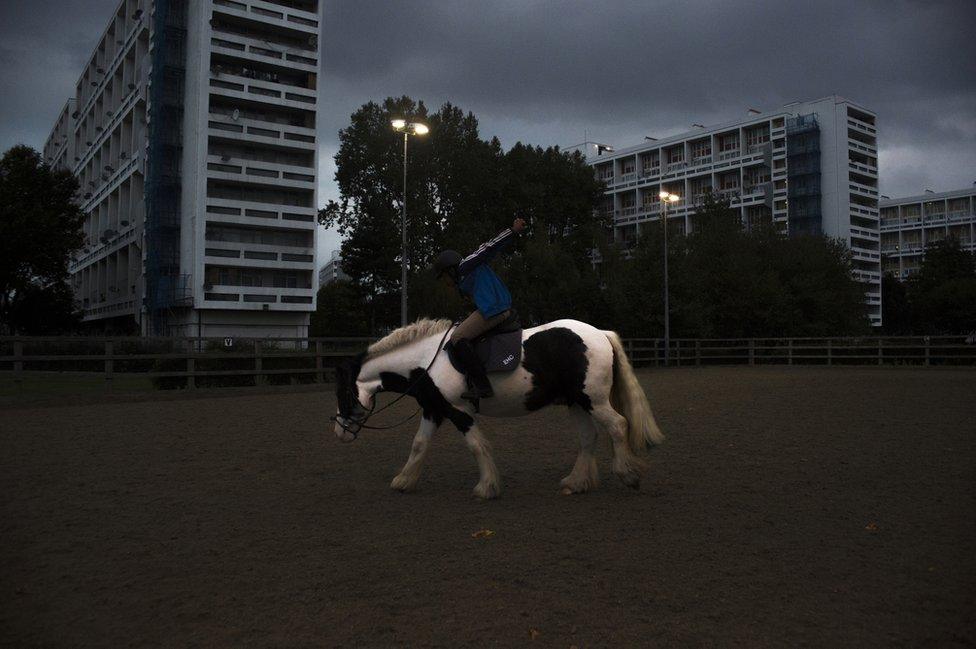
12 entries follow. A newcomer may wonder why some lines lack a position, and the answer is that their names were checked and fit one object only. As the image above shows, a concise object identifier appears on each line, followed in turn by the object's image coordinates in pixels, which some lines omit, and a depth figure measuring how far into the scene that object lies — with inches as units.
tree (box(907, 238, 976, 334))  1993.1
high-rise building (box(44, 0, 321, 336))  1720.0
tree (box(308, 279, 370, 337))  1812.3
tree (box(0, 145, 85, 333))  1366.9
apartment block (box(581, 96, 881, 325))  2461.9
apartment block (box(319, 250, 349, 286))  5974.4
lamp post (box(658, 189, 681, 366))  1163.9
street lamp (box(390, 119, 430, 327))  771.4
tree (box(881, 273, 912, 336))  2620.6
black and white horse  234.4
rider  229.3
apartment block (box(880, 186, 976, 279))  3152.1
